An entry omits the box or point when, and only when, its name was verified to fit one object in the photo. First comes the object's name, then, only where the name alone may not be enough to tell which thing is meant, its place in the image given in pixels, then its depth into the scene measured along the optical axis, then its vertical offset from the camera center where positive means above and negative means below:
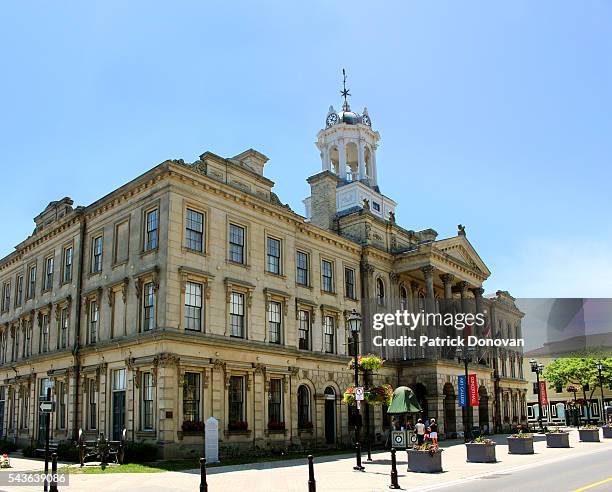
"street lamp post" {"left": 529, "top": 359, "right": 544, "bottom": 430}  38.25 -0.17
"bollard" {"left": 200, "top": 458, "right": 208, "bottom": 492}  13.01 -2.22
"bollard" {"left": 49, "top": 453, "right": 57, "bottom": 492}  15.67 -2.58
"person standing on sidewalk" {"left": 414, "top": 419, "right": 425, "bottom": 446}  28.87 -2.86
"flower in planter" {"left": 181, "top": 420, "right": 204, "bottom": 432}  26.62 -2.26
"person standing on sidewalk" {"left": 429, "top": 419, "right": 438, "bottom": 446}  24.84 -2.84
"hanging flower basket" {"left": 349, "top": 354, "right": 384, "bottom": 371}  27.66 +0.22
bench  24.66 -3.03
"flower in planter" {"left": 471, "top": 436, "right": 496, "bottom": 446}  25.16 -3.01
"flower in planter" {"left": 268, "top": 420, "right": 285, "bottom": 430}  31.03 -2.70
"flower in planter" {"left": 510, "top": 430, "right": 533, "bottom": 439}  28.91 -3.22
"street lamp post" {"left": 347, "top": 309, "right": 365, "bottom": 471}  23.76 +1.53
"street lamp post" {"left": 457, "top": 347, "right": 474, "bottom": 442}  30.68 -1.95
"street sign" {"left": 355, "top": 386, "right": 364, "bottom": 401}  23.50 -0.95
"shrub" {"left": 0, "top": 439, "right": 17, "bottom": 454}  34.78 -3.89
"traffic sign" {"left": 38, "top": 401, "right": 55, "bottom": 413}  18.32 -0.92
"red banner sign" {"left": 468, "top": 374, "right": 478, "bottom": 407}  40.28 -1.54
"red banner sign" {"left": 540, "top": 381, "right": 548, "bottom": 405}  51.69 -2.60
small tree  76.75 -1.01
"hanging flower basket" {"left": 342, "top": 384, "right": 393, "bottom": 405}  27.78 -1.20
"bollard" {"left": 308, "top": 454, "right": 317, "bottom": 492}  14.56 -2.52
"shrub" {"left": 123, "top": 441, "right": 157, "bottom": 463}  25.38 -3.21
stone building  27.73 +3.07
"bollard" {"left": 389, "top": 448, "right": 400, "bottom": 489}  17.30 -2.97
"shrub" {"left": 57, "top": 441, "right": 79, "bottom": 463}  26.80 -3.32
